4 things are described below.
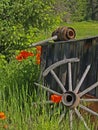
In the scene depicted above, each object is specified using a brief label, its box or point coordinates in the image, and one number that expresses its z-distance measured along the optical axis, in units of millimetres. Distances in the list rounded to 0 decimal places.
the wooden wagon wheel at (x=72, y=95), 5664
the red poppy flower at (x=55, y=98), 4746
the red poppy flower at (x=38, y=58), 6795
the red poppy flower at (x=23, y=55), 6480
